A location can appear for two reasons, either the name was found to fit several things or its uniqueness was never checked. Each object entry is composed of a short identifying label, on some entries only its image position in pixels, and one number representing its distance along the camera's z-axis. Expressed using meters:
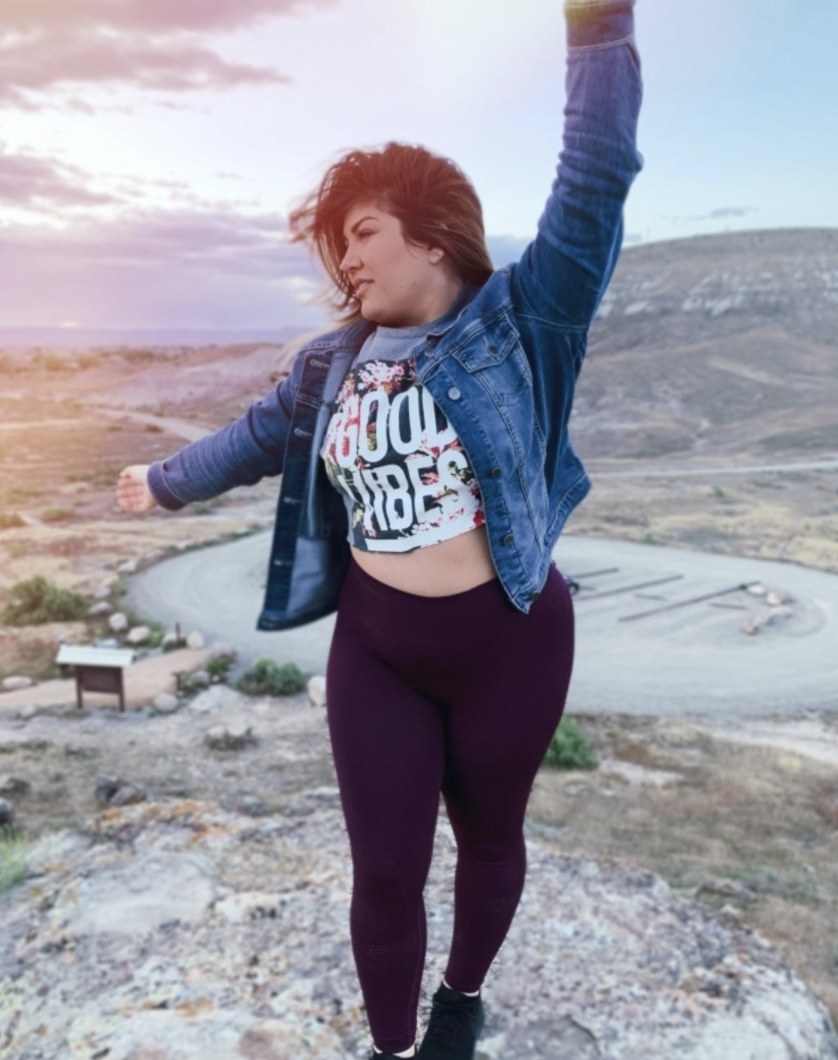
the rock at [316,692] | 11.43
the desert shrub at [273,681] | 11.80
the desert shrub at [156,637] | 13.88
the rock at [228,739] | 10.00
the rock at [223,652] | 12.95
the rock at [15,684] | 12.09
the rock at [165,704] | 11.27
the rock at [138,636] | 13.96
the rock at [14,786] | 8.07
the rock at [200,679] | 12.11
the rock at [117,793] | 7.72
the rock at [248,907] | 3.93
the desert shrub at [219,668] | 12.41
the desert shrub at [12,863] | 4.64
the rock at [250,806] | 7.58
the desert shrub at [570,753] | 9.91
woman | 1.93
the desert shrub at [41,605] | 15.05
